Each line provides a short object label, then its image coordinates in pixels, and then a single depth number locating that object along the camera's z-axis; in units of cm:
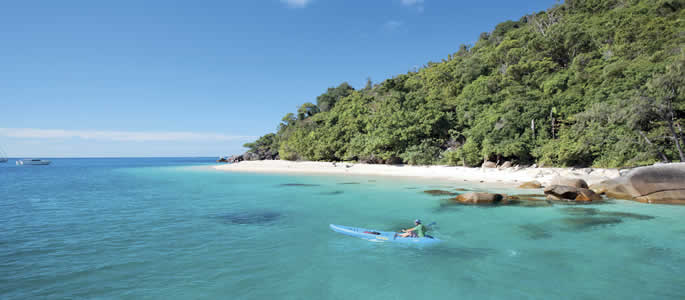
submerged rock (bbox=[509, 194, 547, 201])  2071
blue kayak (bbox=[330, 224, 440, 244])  1188
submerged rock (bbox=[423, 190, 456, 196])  2410
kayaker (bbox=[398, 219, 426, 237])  1179
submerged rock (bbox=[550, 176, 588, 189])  2235
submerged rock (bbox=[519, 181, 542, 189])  2645
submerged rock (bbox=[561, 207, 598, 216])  1670
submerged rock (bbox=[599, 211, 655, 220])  1559
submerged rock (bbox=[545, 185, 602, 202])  2028
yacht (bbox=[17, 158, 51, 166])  12004
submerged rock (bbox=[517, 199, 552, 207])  1897
